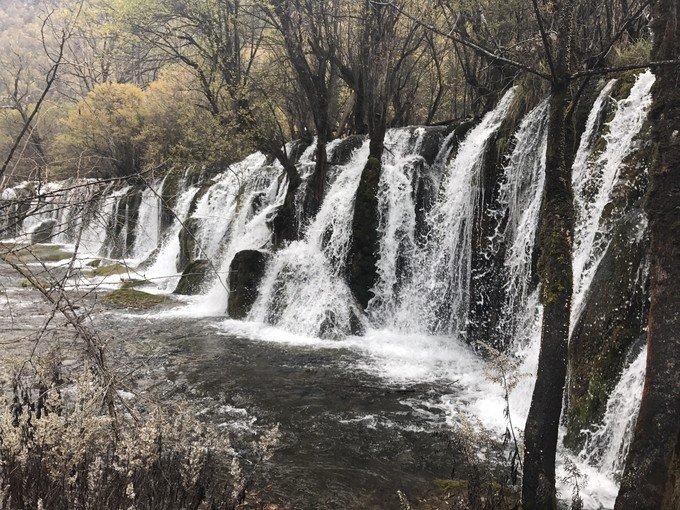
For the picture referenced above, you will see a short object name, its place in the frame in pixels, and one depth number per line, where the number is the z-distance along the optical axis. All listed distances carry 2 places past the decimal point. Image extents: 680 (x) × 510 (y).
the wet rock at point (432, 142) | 12.30
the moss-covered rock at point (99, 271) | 14.86
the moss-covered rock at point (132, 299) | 12.28
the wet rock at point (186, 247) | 16.39
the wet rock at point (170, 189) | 22.16
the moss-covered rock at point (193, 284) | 13.78
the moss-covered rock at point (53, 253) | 19.44
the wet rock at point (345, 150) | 14.92
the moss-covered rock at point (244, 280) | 11.70
